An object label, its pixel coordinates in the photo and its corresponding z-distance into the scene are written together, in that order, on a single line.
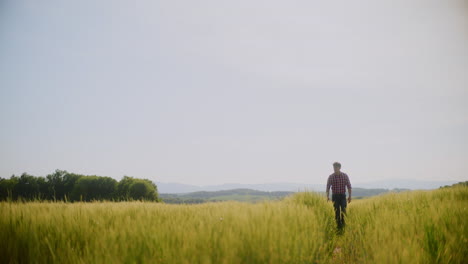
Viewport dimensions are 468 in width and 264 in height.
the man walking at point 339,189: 9.17
